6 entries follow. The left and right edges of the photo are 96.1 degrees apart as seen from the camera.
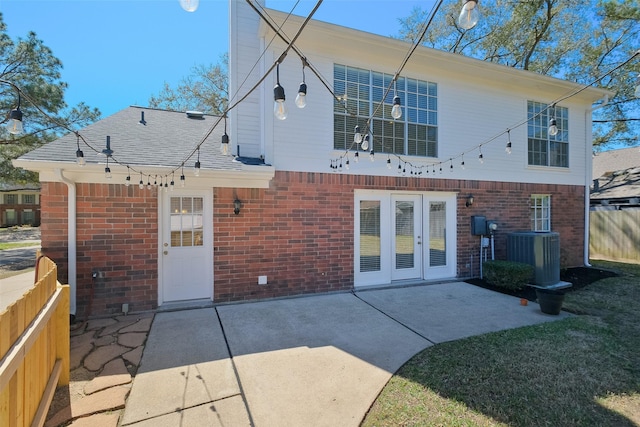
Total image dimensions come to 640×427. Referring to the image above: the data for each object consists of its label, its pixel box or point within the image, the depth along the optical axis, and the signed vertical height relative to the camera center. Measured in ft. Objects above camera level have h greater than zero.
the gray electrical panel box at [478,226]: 25.34 -1.06
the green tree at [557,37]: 40.09 +26.59
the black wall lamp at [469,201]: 25.20 +1.14
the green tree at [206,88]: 50.01 +22.35
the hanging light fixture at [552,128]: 13.96 +4.21
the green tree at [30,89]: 33.04 +14.87
